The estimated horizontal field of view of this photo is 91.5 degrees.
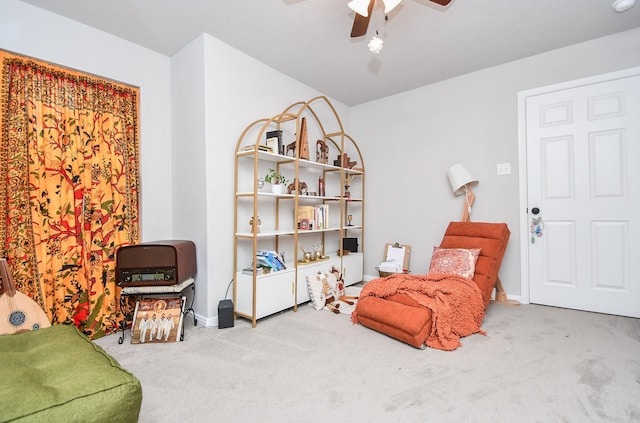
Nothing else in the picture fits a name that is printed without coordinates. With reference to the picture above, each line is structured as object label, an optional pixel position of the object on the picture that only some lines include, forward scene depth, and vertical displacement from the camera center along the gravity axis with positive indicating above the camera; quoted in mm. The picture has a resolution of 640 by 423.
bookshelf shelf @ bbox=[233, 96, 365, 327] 2732 +47
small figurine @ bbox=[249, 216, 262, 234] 2607 -144
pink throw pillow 2809 -501
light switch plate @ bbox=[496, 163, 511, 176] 3223 +404
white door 2705 +94
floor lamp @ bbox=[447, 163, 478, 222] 3320 +274
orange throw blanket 2217 -695
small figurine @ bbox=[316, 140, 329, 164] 3551 +663
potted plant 2883 +290
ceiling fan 1779 +1212
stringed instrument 1836 -585
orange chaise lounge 2203 -724
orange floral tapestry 2119 +211
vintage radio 2316 -392
